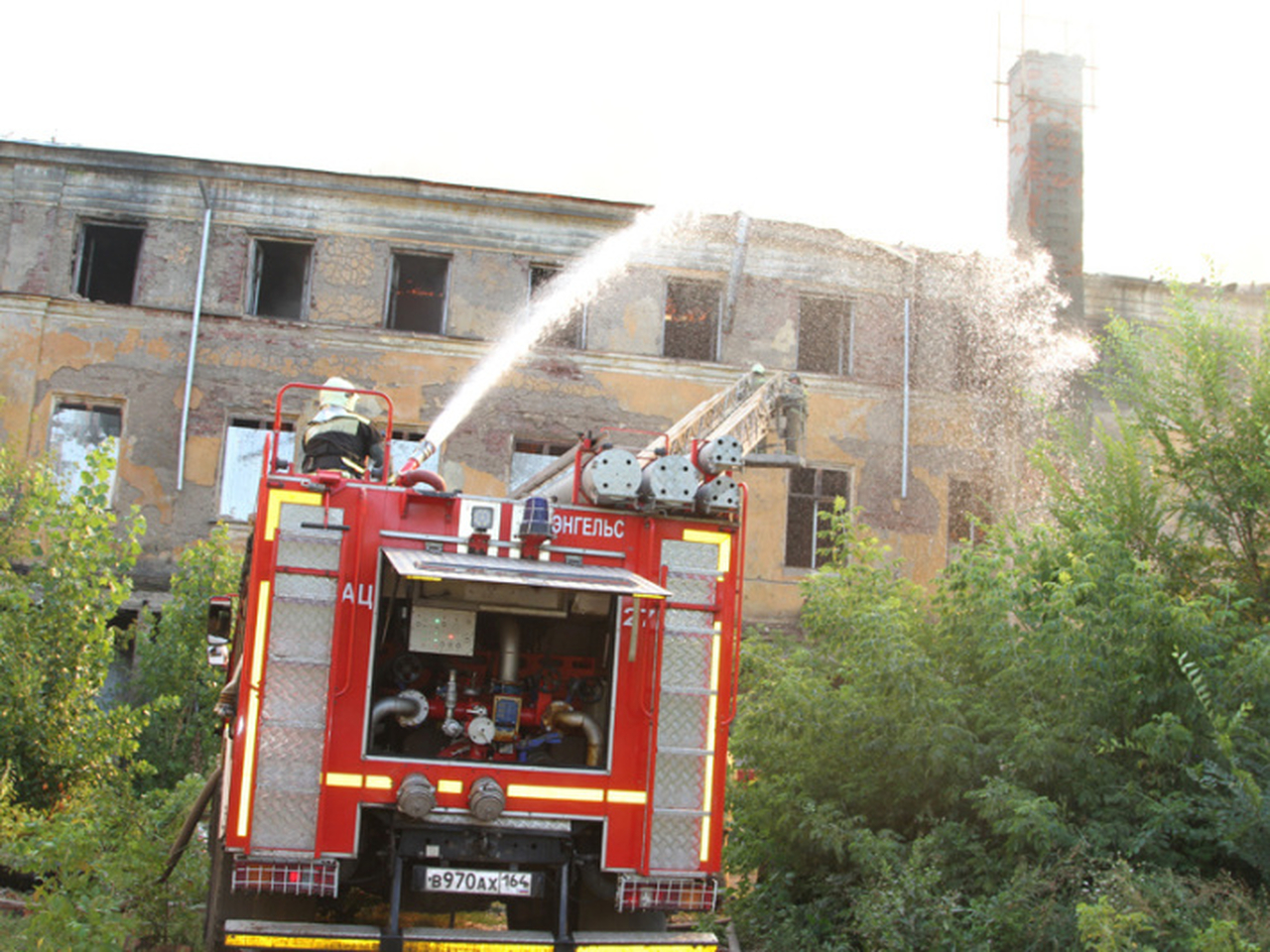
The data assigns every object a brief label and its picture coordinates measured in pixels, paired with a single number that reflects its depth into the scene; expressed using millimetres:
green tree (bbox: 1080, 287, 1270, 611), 9344
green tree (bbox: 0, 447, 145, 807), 11602
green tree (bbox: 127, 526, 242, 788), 15602
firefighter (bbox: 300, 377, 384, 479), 8352
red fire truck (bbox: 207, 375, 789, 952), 6613
